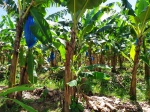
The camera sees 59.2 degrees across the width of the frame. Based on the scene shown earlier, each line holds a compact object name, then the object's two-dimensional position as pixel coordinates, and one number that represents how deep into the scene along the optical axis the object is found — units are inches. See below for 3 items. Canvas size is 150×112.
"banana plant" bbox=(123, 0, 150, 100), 160.1
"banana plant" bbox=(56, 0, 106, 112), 114.1
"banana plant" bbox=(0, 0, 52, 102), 104.6
